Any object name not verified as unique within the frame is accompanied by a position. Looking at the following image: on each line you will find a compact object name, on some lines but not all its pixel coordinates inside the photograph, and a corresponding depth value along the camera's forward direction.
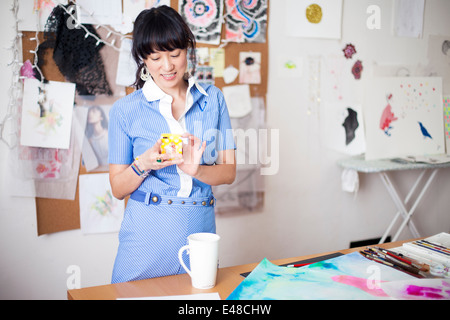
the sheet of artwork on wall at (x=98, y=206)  2.20
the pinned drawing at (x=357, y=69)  2.98
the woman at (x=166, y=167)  1.30
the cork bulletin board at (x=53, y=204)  1.99
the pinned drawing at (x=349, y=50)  2.92
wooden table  1.08
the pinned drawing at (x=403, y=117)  3.03
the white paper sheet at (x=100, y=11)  2.06
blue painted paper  1.03
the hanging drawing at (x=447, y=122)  3.30
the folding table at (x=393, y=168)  2.74
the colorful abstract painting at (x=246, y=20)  2.47
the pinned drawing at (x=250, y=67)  2.54
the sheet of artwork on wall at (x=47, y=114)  2.02
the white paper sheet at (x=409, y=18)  3.10
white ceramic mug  1.06
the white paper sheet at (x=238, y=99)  2.52
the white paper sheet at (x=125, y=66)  2.19
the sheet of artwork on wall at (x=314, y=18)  2.67
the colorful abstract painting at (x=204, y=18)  2.35
